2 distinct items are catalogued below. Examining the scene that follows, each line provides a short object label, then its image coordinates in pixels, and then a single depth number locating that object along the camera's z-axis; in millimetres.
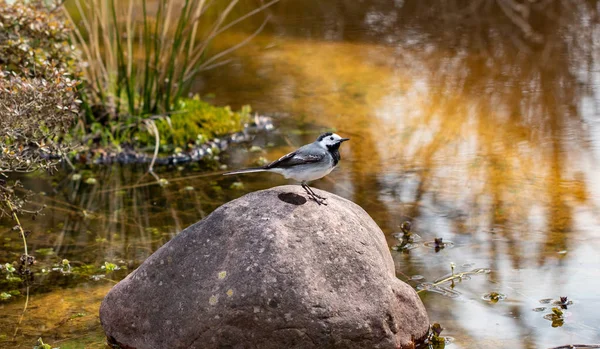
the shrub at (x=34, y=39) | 13367
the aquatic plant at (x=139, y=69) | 15338
